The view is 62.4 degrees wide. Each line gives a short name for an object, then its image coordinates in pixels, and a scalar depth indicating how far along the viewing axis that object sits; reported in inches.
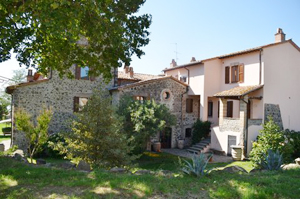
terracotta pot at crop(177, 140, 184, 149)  882.1
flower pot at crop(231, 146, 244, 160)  672.4
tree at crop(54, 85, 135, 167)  373.7
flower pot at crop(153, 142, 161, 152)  808.3
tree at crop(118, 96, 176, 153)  654.5
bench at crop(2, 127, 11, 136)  1205.5
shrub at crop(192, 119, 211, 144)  857.5
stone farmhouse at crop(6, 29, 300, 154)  712.4
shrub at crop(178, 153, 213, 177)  250.4
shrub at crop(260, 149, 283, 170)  300.5
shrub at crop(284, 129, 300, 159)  609.3
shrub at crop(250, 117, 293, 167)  546.3
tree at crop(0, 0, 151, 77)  253.0
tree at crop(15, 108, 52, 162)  513.4
